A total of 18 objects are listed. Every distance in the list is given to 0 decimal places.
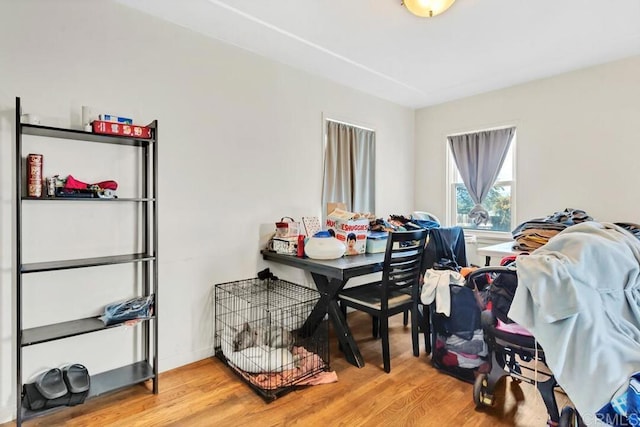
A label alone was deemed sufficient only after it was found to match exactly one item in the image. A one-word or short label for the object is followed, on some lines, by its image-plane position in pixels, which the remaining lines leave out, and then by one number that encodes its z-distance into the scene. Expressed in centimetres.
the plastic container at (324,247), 250
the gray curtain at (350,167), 341
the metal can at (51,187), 184
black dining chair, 236
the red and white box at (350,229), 275
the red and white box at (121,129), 190
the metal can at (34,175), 175
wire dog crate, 223
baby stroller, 160
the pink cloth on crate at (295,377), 214
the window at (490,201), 366
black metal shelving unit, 166
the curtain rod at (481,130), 361
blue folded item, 198
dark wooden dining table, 230
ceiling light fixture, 200
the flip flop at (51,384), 179
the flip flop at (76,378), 187
